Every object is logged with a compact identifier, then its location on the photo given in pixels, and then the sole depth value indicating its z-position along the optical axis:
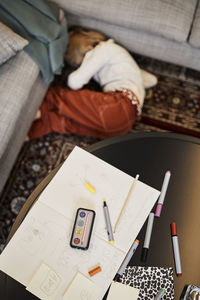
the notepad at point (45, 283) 0.82
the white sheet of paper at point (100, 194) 0.93
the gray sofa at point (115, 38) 1.28
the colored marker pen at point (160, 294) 0.84
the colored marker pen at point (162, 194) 0.94
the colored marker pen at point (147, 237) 0.89
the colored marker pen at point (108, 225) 0.90
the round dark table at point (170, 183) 0.88
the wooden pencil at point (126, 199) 0.93
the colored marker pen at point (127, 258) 0.86
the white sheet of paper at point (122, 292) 0.83
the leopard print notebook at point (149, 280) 0.85
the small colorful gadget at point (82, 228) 0.88
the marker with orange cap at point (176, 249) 0.87
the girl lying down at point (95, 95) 1.50
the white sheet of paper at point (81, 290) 0.83
